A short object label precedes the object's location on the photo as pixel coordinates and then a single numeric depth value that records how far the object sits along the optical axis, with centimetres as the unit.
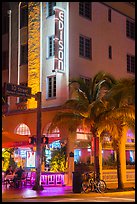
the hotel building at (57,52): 2939
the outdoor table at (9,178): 2609
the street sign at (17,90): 2323
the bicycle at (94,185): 2273
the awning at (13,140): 2498
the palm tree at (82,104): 2450
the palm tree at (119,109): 2316
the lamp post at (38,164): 2344
